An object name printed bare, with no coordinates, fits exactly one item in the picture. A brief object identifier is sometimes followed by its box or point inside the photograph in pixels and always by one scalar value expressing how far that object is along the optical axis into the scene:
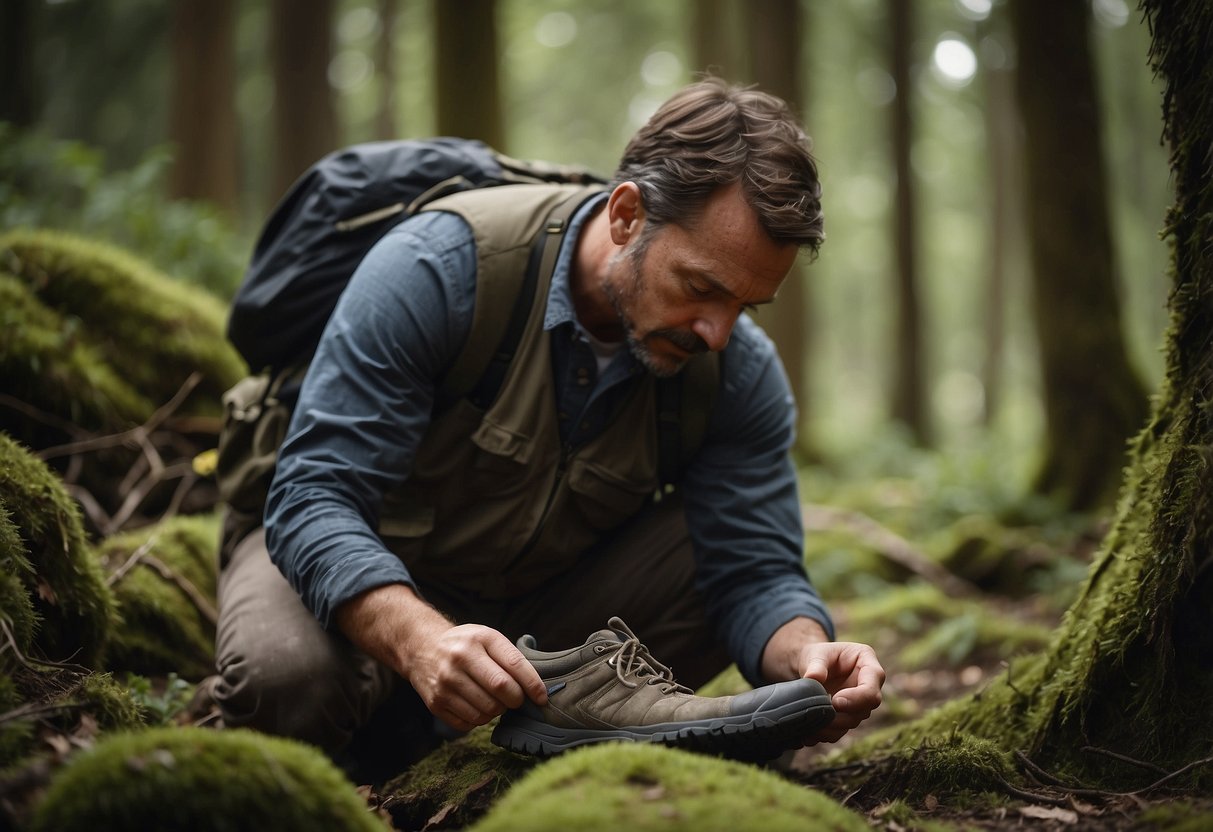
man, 2.76
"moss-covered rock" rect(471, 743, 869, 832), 1.80
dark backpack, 3.31
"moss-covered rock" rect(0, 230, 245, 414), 4.75
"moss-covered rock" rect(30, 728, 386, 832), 1.71
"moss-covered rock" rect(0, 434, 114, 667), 2.72
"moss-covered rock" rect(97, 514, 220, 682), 3.56
